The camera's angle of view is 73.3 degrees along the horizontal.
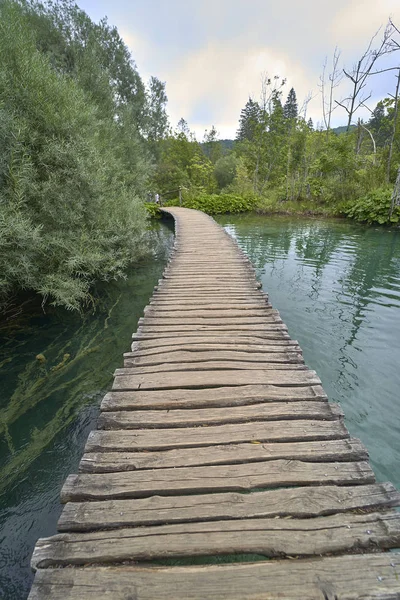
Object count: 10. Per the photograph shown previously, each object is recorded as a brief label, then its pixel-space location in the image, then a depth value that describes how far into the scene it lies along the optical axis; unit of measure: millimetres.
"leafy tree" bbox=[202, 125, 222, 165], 39106
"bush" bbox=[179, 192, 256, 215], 21734
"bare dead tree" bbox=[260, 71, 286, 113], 22466
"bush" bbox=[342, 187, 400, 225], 14227
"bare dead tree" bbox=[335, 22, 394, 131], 18016
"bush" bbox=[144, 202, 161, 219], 19953
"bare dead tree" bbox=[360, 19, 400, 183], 16391
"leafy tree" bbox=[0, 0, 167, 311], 4363
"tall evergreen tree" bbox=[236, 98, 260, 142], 48794
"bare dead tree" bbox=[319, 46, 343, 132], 22338
